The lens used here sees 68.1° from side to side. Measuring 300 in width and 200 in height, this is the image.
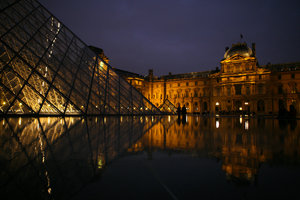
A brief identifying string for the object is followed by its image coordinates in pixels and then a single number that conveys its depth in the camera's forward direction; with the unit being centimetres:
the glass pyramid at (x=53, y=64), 1388
